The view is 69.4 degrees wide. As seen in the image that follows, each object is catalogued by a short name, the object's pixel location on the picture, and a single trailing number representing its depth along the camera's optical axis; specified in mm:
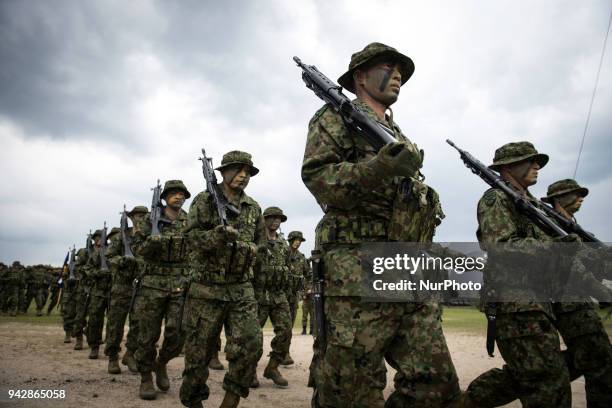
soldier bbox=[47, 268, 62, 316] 26058
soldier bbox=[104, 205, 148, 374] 8055
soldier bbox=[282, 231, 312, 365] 11228
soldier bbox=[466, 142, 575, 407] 4109
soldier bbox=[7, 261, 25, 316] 23719
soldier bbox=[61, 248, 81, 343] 12844
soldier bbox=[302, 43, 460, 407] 2613
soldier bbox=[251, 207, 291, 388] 7414
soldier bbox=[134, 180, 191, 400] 6500
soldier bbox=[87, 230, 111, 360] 9820
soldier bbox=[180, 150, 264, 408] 4980
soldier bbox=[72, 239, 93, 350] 11375
